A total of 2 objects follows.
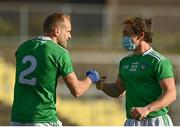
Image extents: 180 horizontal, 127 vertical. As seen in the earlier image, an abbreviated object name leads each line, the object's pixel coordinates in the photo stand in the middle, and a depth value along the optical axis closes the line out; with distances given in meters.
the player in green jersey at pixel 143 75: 16.92
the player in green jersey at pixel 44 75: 16.31
